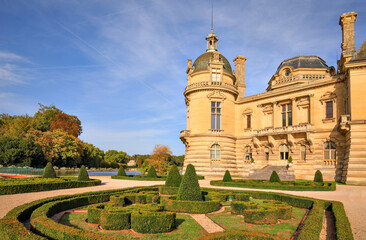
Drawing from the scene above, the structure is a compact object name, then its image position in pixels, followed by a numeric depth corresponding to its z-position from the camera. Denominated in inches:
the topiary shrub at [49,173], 1004.6
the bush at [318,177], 1021.6
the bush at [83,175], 992.9
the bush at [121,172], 1364.2
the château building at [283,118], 1098.1
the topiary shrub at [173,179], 793.6
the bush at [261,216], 418.9
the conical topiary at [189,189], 533.0
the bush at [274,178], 1027.3
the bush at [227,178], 1109.3
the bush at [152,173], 1270.9
